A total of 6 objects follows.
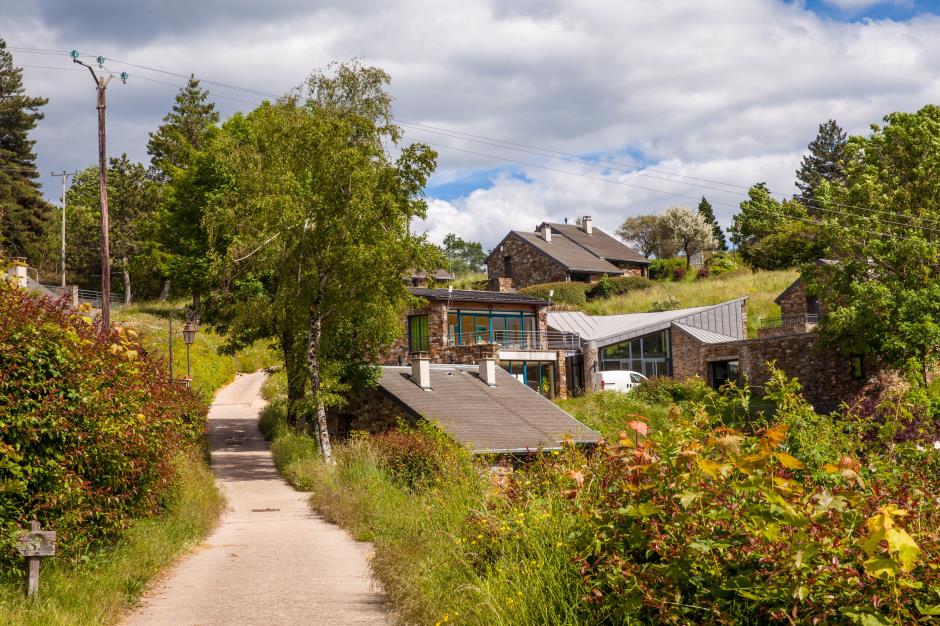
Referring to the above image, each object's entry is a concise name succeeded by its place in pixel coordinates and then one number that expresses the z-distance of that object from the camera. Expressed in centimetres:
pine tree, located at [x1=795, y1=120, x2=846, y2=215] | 8788
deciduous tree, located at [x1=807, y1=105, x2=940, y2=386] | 3284
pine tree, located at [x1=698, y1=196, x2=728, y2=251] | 9050
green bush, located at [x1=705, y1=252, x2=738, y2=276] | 6925
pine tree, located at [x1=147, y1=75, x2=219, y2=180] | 6334
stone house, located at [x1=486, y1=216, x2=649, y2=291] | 6981
